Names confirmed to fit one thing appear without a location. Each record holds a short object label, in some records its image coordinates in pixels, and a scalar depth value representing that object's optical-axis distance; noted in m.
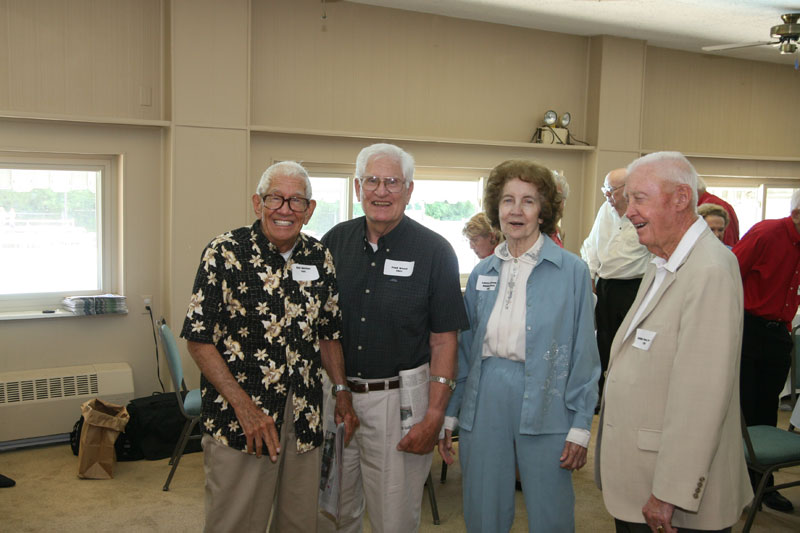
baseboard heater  4.50
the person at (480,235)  4.32
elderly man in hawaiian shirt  2.02
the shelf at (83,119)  4.43
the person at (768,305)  3.70
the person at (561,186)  3.34
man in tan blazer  1.66
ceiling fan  5.58
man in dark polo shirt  2.25
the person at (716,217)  4.29
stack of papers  4.80
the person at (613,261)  4.52
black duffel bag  4.43
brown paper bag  4.07
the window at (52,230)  4.82
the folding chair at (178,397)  3.94
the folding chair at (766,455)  3.21
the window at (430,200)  5.84
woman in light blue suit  2.10
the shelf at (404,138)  5.25
